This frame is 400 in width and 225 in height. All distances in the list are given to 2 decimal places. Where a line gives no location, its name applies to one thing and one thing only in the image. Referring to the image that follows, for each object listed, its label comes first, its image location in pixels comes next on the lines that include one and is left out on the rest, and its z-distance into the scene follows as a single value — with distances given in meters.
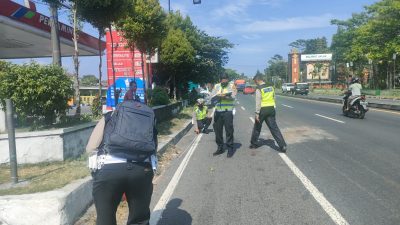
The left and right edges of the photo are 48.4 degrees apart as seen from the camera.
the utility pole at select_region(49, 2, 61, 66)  10.40
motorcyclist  18.48
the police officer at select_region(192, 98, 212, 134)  15.60
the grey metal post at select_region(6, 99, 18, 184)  6.02
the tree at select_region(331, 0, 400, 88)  55.09
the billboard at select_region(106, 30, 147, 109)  14.89
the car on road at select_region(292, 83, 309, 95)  65.75
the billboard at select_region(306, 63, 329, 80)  115.50
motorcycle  18.58
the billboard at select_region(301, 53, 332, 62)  143.29
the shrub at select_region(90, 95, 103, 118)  12.45
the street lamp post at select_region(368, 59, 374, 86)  74.81
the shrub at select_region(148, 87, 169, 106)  19.50
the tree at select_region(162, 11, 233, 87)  31.03
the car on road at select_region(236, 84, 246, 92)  84.38
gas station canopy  14.89
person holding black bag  3.75
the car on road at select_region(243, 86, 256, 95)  72.11
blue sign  12.80
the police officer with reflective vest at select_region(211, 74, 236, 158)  10.07
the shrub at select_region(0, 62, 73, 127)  8.39
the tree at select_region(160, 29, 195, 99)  25.27
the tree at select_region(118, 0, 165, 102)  12.27
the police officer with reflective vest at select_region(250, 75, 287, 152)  10.58
